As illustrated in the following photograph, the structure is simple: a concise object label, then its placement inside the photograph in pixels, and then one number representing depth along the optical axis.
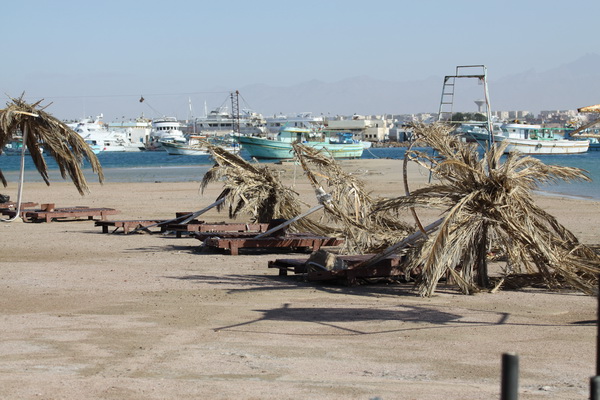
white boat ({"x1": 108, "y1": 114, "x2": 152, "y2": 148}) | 142.38
